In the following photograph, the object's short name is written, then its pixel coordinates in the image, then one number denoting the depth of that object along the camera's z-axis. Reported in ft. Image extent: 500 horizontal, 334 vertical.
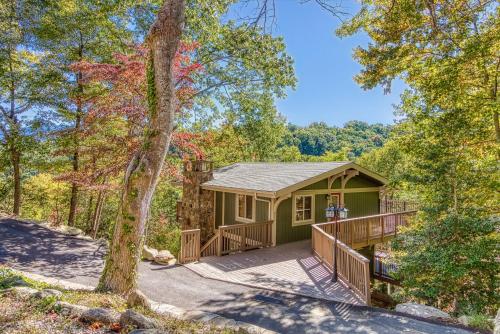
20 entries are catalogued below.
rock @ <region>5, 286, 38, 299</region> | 13.15
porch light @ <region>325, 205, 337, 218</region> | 26.23
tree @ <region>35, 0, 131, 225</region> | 40.04
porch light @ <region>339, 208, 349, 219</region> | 26.25
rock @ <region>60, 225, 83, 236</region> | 38.49
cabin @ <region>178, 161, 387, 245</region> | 37.11
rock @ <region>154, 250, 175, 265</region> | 29.08
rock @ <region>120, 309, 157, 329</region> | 10.83
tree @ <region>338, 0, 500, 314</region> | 22.57
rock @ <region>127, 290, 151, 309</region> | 15.37
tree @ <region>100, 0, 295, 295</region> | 17.49
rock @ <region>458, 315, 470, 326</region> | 16.41
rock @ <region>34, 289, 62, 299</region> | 13.07
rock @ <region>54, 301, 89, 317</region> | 11.75
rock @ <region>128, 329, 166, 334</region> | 9.97
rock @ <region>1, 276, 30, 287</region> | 15.63
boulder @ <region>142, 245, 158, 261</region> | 29.70
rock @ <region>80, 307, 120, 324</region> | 11.26
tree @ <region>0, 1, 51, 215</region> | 39.40
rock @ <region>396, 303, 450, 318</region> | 18.15
